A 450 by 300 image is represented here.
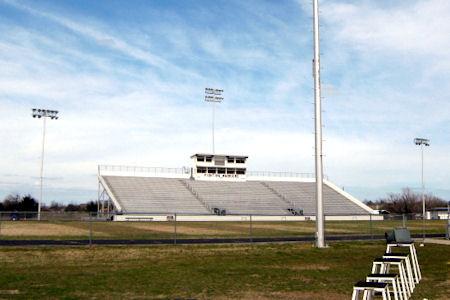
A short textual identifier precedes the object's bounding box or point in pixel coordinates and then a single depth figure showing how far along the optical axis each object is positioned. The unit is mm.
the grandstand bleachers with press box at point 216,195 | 63531
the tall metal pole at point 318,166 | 22938
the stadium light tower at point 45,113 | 70881
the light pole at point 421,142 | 82525
